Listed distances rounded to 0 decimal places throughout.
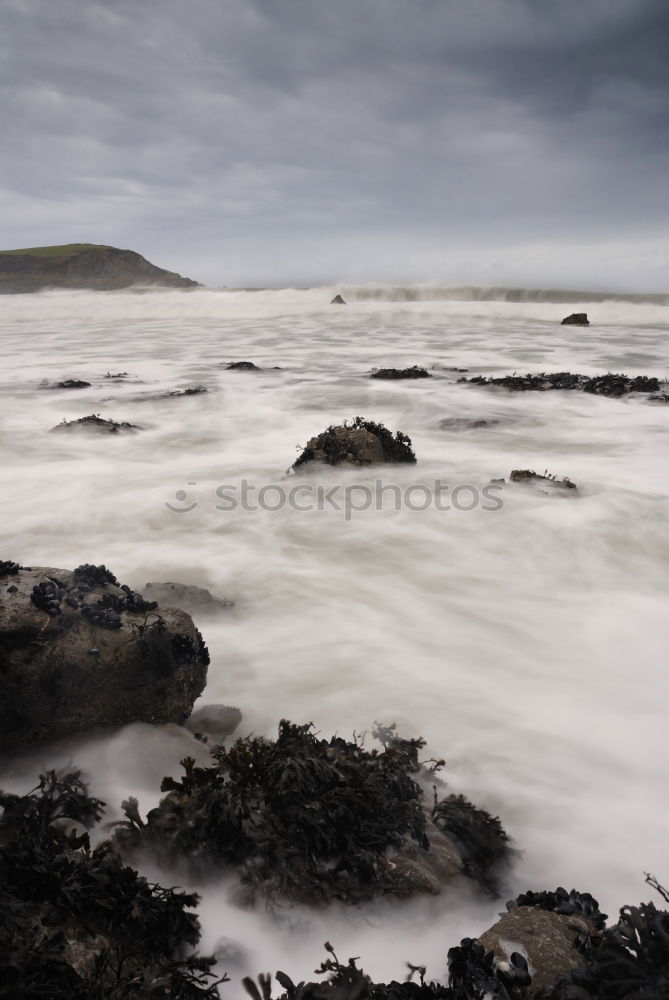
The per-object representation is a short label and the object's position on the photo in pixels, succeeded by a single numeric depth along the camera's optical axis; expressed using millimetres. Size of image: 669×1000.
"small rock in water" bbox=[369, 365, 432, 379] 15875
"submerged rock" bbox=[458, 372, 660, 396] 13984
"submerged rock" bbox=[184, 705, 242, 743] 3508
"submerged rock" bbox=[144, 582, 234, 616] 4836
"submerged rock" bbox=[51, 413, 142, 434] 10805
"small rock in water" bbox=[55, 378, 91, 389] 15078
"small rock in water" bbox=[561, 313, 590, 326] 35281
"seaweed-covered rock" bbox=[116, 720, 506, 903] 2555
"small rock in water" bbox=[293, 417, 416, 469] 8859
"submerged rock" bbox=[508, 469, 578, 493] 7987
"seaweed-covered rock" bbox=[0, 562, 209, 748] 3039
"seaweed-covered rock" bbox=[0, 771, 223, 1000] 1823
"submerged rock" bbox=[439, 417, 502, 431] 11342
